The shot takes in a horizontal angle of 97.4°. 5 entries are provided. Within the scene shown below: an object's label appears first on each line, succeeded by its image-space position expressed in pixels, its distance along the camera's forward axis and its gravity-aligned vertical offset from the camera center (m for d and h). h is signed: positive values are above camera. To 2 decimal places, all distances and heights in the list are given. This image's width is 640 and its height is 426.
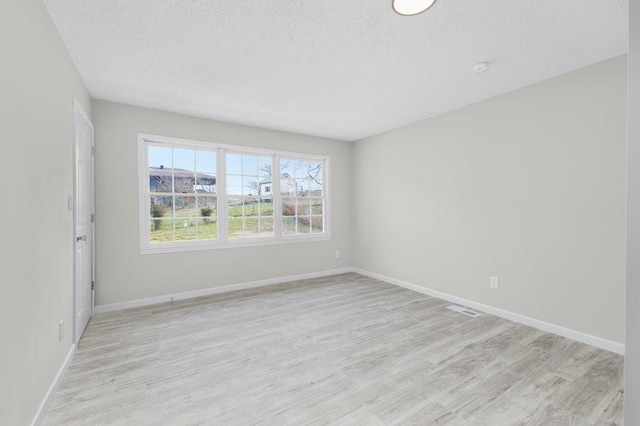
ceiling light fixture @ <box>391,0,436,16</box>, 1.76 +1.32
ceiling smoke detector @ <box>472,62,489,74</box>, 2.54 +1.33
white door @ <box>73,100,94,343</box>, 2.58 -0.09
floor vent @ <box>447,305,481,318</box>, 3.29 -1.20
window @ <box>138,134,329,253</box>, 3.82 +0.26
